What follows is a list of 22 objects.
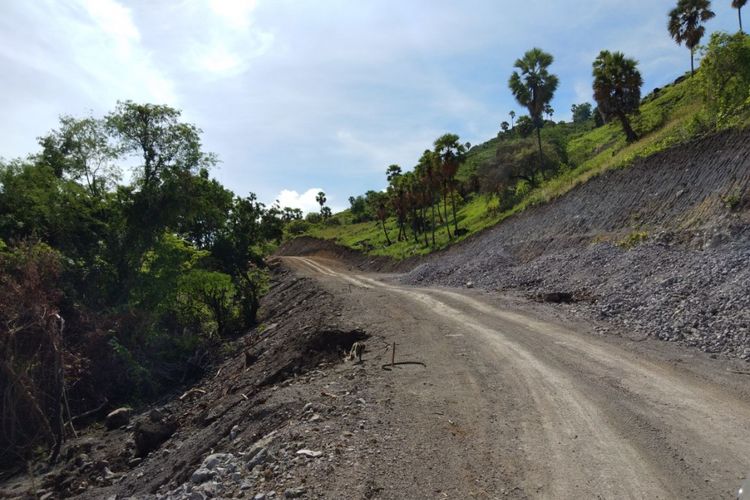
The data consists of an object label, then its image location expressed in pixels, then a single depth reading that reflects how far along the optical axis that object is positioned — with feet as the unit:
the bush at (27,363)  46.88
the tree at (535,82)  143.23
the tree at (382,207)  219.00
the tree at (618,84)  123.85
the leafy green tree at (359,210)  327.88
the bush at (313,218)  392.22
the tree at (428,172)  149.79
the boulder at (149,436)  43.73
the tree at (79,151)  75.41
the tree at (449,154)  143.84
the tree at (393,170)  214.48
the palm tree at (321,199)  421.01
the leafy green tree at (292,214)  395.34
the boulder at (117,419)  54.49
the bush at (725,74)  72.84
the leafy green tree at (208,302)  81.35
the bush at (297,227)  345.76
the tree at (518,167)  164.25
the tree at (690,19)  170.50
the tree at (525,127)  288.10
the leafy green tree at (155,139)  75.41
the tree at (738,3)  166.91
